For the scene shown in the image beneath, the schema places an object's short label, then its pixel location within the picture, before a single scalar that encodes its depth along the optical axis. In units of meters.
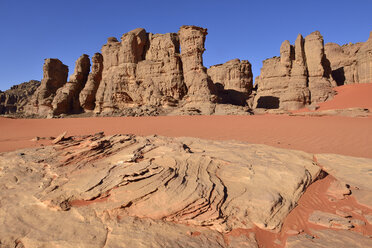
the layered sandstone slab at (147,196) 1.71
